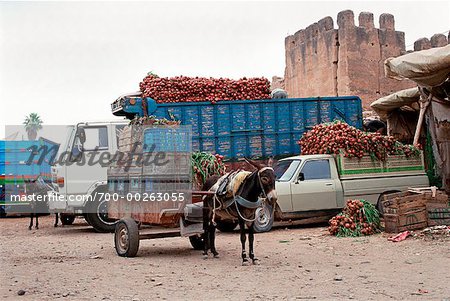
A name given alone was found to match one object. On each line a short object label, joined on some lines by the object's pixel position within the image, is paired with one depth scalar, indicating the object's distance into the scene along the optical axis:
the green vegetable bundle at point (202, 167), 10.02
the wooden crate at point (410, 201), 11.14
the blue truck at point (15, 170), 20.47
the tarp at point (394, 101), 15.58
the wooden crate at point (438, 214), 11.09
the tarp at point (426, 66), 11.23
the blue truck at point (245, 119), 15.22
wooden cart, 9.22
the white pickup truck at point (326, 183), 12.95
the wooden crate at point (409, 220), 11.11
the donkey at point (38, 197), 15.91
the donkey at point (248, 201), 8.40
